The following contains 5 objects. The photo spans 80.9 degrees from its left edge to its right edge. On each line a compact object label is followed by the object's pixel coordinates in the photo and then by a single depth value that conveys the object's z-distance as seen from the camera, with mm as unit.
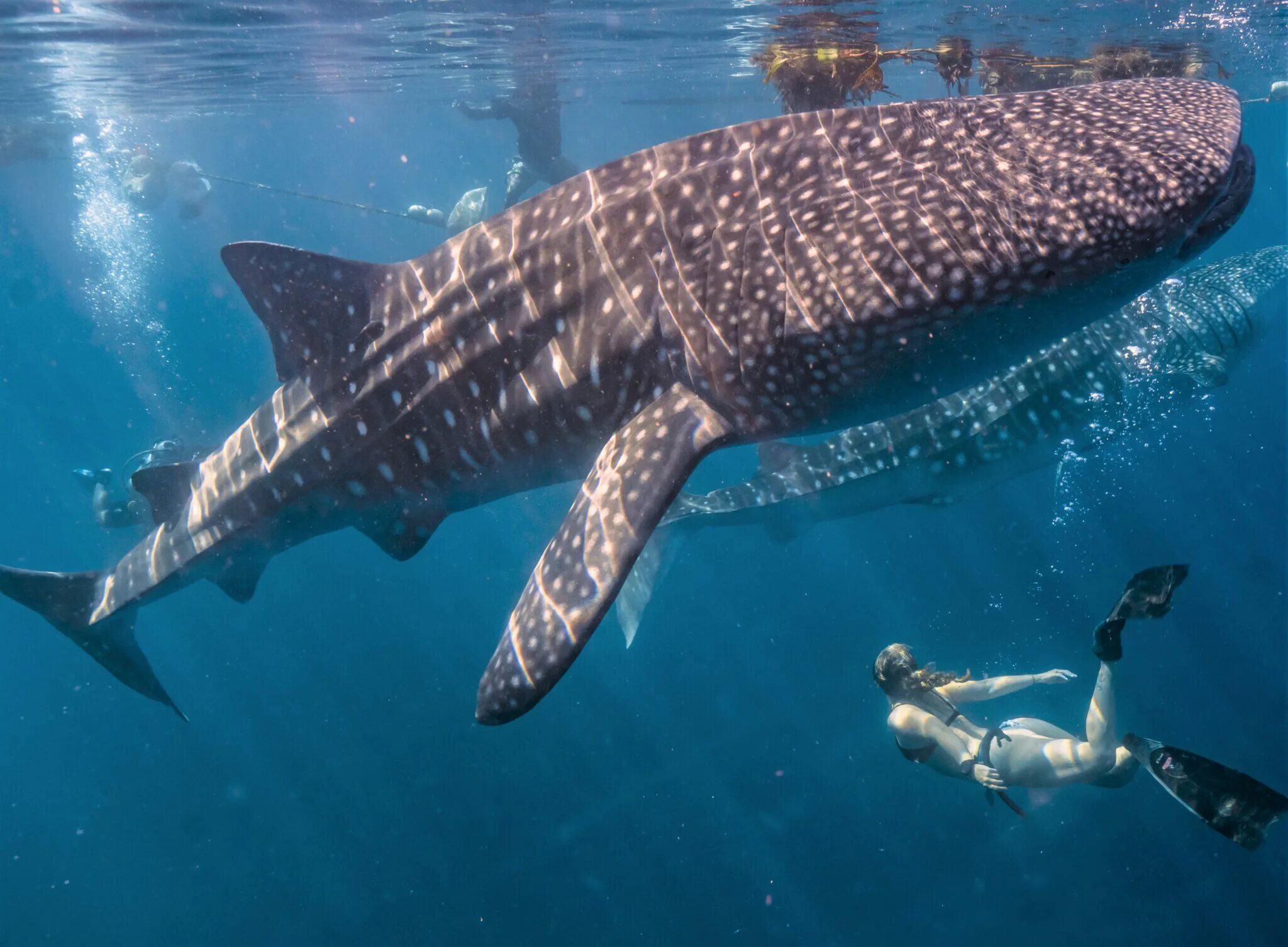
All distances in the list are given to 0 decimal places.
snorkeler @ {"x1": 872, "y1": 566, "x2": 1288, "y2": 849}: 7273
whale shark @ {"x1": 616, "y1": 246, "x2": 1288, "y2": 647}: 10172
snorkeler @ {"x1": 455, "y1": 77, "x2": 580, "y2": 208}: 18422
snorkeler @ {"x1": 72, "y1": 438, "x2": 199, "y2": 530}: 12135
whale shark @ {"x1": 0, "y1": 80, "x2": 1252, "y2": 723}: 3211
